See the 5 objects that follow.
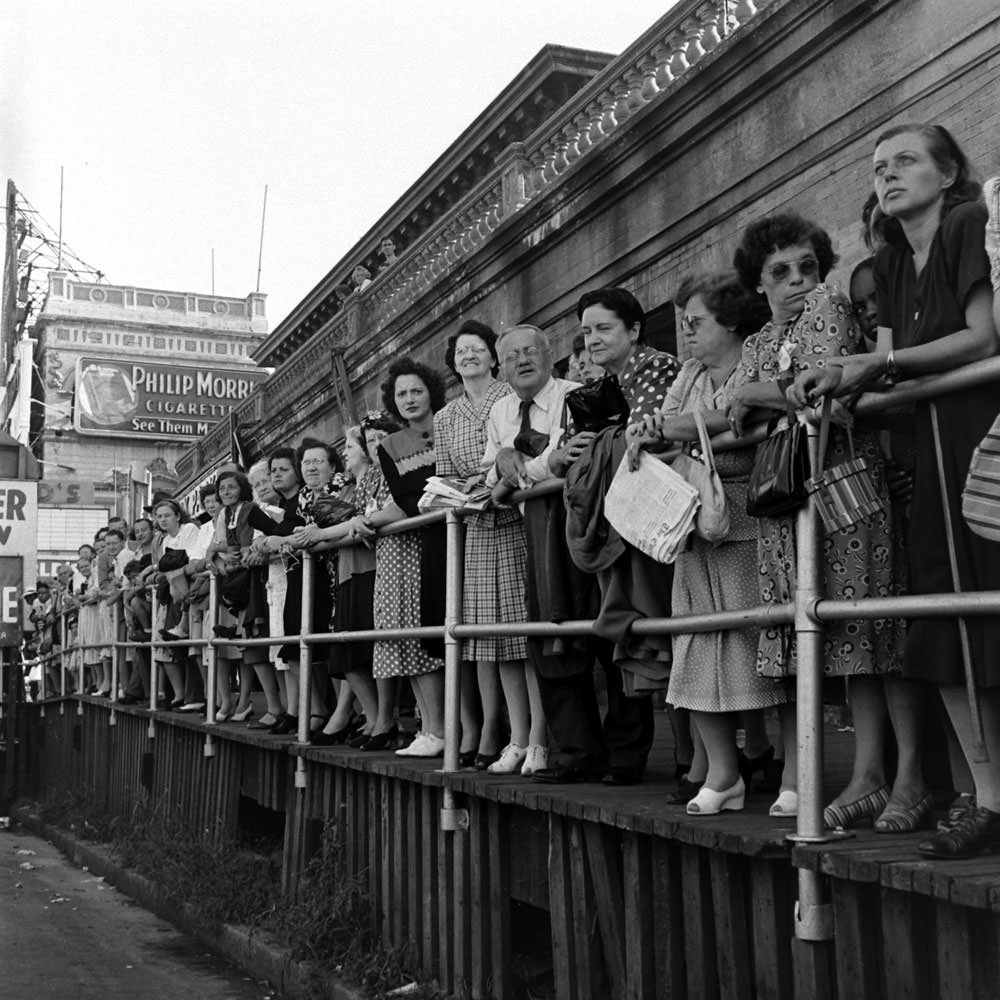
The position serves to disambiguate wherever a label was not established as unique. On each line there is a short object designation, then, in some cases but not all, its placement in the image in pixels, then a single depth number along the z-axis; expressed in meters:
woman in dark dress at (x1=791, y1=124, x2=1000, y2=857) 2.96
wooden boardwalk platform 2.79
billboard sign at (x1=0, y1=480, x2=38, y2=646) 16.48
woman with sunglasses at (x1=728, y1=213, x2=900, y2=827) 3.39
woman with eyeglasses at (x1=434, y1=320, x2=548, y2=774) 5.25
